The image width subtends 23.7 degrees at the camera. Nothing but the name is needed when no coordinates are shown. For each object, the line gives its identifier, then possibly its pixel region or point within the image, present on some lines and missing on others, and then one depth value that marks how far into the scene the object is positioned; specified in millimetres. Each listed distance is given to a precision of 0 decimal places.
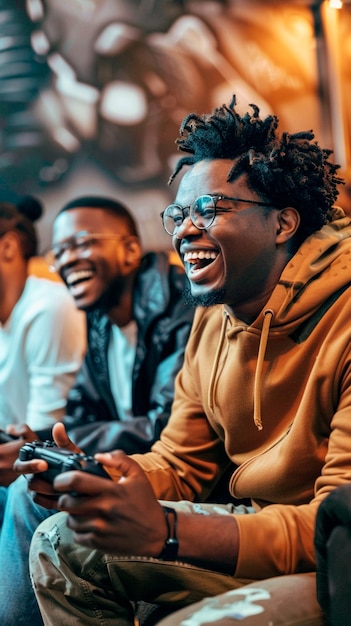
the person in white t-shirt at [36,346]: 2781
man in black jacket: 2285
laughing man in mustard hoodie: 1241
